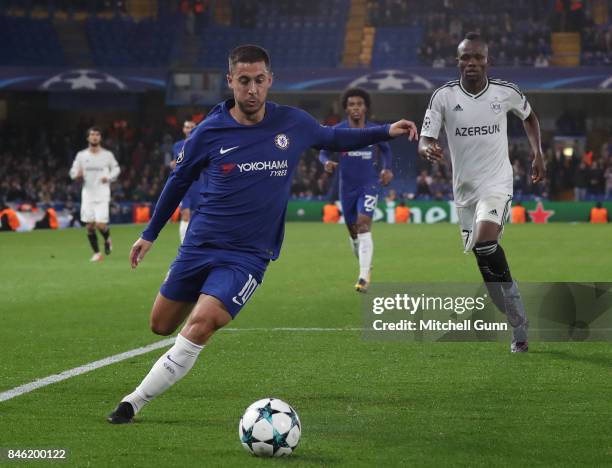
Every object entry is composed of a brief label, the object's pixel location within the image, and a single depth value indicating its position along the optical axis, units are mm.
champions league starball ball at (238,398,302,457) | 5766
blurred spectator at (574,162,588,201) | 35938
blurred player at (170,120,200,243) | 19750
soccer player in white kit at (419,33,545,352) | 9570
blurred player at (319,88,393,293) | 14719
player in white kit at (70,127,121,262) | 20766
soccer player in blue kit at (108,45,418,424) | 6547
